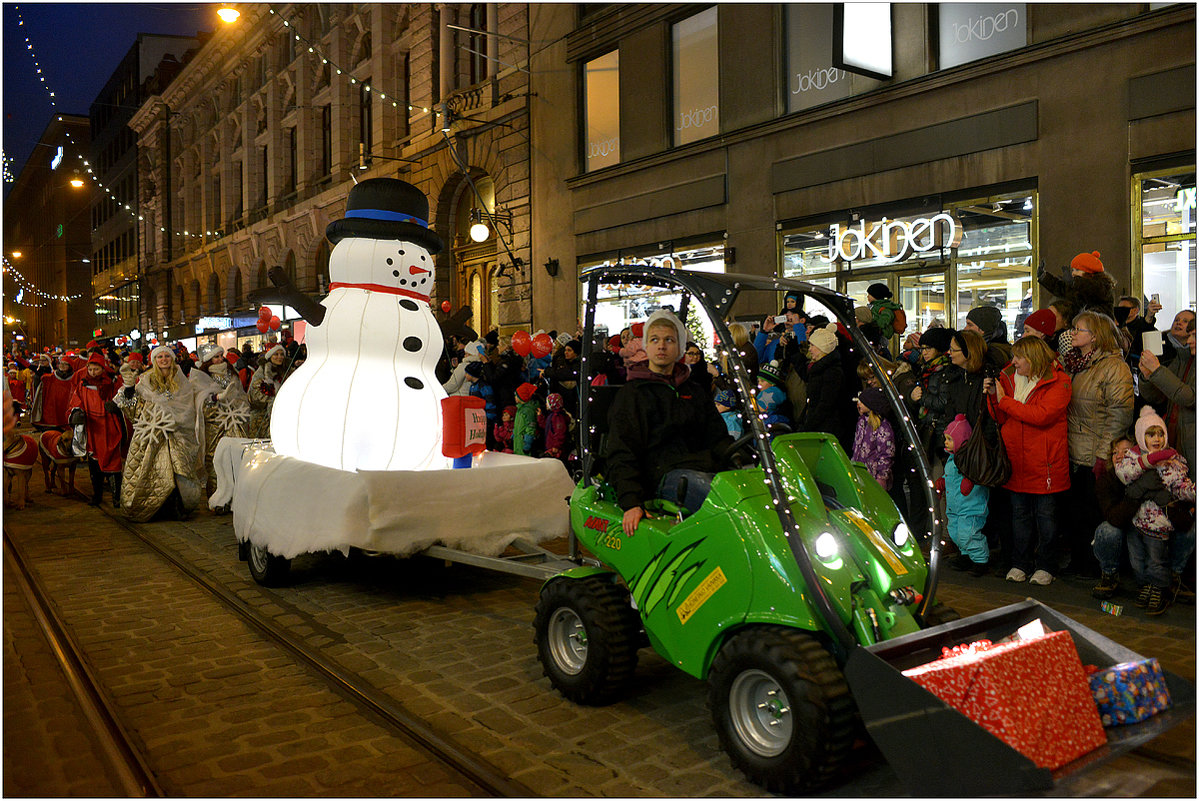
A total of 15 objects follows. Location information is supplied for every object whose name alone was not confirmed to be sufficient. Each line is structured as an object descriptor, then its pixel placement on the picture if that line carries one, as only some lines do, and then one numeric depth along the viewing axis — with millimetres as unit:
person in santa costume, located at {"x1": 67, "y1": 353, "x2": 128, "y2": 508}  10367
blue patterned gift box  3268
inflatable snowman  6266
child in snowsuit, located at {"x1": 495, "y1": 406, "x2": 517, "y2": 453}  11594
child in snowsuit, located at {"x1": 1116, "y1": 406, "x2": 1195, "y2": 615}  5348
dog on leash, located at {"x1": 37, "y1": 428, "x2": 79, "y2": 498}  11539
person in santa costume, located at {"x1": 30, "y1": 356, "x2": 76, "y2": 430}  12797
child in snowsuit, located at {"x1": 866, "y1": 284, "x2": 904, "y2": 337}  8195
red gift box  2965
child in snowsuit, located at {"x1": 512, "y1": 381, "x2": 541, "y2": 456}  10852
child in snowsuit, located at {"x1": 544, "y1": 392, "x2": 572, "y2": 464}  10406
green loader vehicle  2959
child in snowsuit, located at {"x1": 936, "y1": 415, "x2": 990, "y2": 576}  6508
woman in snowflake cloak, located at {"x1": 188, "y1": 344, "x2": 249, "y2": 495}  10047
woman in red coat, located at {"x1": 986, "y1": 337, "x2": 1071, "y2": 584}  6074
